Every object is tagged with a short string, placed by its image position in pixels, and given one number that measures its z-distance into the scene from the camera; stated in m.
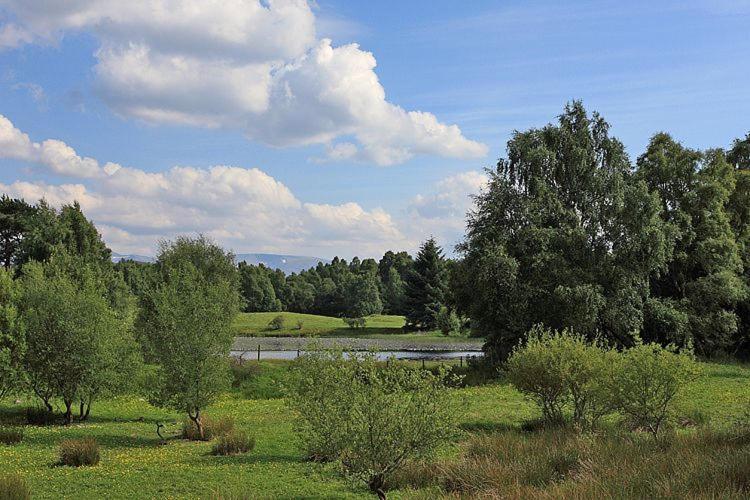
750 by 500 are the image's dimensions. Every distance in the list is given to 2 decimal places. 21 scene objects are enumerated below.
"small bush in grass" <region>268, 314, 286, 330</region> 103.00
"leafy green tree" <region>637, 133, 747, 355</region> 43.00
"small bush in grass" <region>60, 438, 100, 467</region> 18.70
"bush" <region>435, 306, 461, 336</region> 88.31
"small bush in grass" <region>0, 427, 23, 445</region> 22.39
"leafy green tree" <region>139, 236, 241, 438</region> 24.30
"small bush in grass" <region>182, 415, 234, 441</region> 24.72
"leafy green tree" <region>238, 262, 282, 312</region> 139.38
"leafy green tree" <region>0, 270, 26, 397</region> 26.11
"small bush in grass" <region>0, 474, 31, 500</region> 13.05
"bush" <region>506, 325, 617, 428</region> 20.41
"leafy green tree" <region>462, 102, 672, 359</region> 38.78
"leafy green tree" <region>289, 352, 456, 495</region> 12.87
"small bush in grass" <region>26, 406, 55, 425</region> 28.38
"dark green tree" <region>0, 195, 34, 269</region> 71.38
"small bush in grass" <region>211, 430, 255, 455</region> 20.78
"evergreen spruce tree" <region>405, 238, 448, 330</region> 92.69
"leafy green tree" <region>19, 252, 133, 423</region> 26.95
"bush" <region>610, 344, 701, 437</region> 18.30
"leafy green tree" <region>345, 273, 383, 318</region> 124.00
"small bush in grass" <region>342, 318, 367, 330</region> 101.62
